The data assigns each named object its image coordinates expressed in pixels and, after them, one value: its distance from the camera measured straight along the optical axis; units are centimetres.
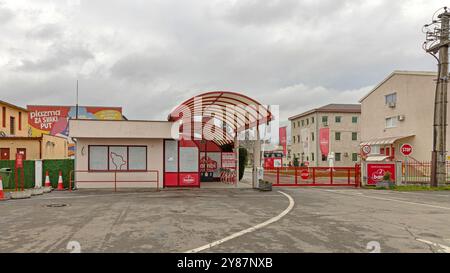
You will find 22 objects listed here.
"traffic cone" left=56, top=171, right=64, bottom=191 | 1710
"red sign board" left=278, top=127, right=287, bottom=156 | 4507
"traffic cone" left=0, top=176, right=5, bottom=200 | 1326
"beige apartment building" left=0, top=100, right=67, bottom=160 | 2295
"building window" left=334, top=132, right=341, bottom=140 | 5412
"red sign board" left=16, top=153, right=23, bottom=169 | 1448
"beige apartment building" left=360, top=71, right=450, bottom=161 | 3050
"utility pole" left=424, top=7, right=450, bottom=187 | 2009
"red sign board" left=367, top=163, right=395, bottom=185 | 2066
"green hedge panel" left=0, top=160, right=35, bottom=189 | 1767
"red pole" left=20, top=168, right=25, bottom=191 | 1739
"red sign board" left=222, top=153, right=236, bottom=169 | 2062
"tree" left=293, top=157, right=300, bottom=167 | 5746
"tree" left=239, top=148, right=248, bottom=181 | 2511
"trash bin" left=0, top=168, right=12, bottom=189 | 1641
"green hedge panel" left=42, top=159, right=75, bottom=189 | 1778
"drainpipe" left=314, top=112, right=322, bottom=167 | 5377
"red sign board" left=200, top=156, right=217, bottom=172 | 2330
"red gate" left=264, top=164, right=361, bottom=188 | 2077
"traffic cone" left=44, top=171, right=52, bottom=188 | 1677
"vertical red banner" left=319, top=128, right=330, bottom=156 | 3978
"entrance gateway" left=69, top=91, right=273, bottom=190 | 1742
